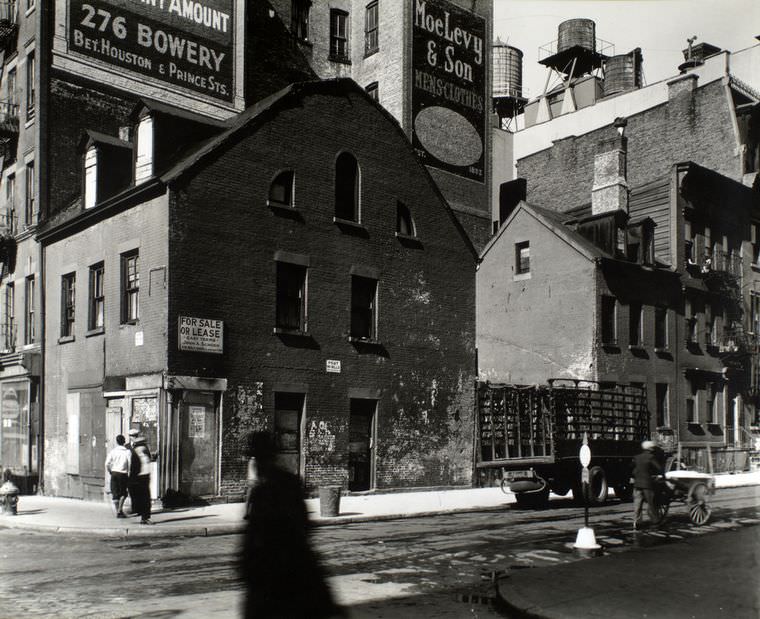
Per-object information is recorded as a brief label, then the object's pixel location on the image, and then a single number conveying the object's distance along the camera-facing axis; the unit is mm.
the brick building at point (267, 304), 20578
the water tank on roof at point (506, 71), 61344
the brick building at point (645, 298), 33094
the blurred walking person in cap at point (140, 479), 16859
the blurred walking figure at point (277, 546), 6637
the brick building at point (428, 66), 37750
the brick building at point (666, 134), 38938
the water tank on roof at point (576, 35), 55344
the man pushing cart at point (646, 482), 15305
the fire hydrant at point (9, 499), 17922
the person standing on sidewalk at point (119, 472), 17312
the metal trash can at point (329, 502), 17609
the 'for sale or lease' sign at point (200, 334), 20312
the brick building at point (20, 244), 25688
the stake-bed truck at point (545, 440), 20156
